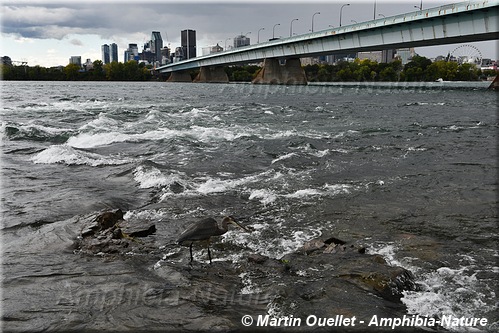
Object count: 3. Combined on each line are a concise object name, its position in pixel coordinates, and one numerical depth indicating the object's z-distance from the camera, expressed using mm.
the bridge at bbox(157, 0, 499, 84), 40688
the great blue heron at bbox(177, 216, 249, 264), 6555
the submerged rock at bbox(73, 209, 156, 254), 7336
